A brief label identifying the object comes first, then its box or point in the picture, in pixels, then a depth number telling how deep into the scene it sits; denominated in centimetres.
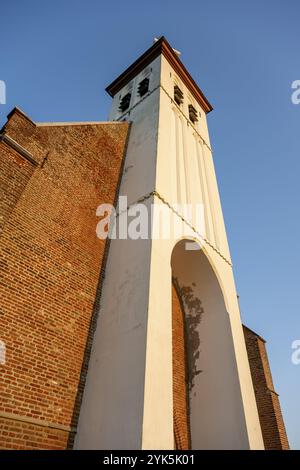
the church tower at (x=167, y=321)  472
